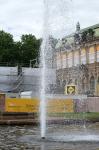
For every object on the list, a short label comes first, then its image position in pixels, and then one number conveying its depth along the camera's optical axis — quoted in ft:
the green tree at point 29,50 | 379.35
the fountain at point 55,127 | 91.56
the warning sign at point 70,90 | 231.71
